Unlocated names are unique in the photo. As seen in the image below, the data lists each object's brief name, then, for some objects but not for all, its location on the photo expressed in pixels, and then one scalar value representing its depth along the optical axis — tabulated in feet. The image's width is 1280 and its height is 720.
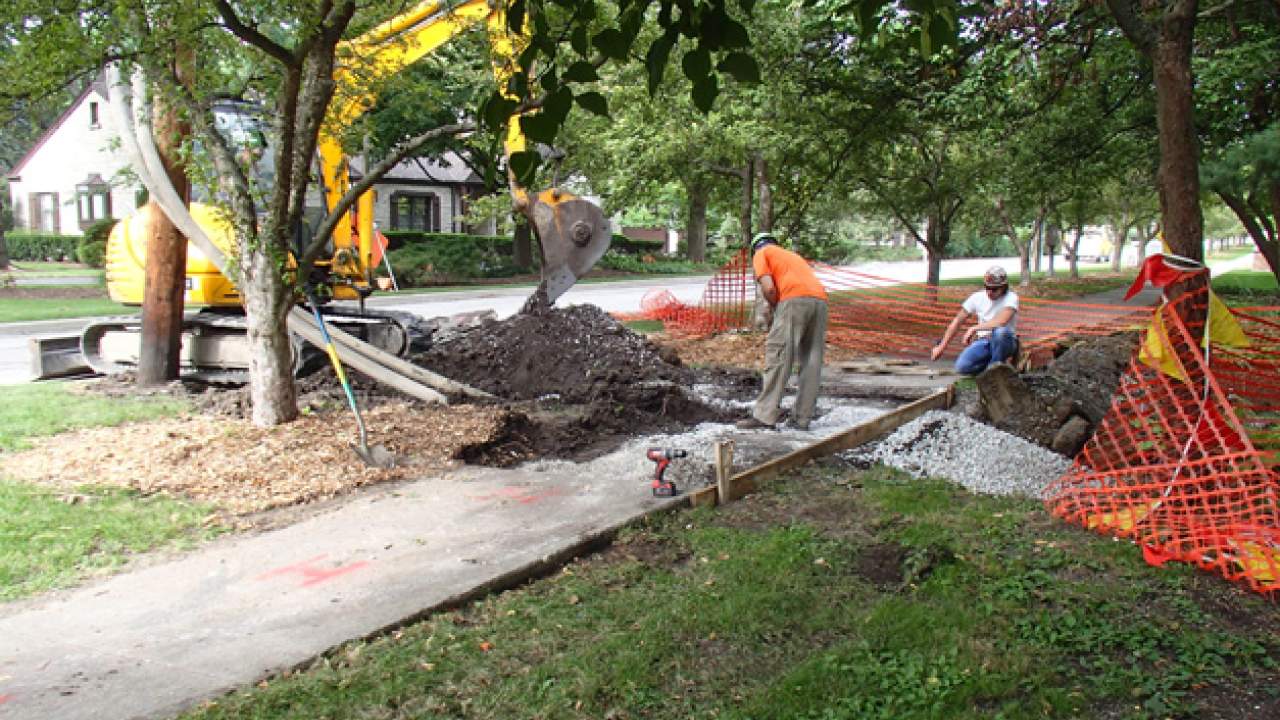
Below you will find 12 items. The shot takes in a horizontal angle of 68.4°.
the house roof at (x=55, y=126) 121.08
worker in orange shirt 26.09
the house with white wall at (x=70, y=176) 124.77
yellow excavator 28.07
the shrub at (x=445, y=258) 94.99
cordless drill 18.76
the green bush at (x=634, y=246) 151.12
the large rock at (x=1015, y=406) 23.81
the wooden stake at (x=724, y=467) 18.35
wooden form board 18.67
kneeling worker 31.07
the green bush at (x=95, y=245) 90.07
